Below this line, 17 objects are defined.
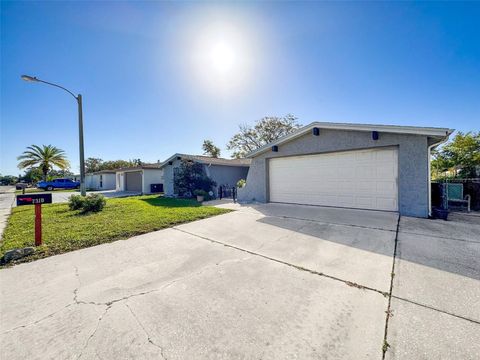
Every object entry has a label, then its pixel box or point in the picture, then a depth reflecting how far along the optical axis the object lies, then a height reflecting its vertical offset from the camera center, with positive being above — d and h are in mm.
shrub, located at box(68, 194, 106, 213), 8852 -883
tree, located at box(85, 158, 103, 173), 46925 +4659
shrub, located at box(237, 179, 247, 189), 11925 -212
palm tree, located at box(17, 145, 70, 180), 27359 +3575
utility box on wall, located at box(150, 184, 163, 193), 19377 -603
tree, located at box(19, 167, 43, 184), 41950 +1674
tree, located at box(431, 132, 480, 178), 11863 +1501
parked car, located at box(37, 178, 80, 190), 26025 -143
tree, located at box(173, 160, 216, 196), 14141 +150
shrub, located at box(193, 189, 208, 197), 12773 -756
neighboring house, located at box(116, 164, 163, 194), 19203 +360
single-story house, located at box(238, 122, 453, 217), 6480 +466
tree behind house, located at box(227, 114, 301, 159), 28188 +6925
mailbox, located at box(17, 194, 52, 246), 4348 -403
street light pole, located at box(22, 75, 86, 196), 9758 +2215
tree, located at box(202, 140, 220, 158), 34625 +5502
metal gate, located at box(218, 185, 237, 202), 13212 -823
